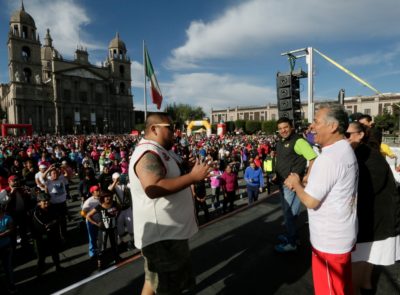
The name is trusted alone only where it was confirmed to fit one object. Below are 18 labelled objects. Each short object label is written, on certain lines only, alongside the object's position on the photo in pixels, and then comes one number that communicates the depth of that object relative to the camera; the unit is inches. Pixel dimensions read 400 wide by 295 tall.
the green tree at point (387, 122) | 1830.0
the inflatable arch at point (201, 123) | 1548.0
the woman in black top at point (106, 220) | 197.3
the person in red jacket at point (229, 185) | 313.4
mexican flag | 417.4
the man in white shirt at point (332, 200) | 69.7
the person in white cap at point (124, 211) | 211.6
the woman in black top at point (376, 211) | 83.1
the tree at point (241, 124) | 3029.0
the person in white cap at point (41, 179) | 260.4
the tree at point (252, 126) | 2935.5
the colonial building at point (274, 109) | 2624.8
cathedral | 2122.3
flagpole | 446.1
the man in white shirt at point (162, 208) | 71.8
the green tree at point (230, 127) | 2822.3
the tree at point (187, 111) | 3812.0
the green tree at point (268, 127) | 2743.6
